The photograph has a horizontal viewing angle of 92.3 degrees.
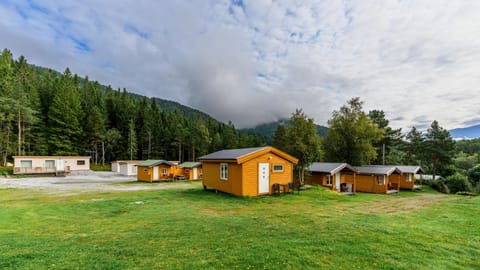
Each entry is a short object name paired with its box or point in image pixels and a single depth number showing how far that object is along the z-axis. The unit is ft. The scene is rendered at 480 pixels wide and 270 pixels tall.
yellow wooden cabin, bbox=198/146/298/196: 43.88
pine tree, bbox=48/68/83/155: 126.52
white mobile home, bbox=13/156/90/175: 96.79
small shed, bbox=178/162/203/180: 97.77
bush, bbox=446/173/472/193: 83.82
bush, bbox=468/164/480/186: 94.14
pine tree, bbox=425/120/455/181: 104.94
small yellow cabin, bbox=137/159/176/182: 84.38
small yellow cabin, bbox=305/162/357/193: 66.13
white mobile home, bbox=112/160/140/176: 106.32
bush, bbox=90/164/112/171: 132.09
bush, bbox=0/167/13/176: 90.98
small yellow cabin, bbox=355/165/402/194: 70.28
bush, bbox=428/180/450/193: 86.26
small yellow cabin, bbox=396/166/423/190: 80.48
